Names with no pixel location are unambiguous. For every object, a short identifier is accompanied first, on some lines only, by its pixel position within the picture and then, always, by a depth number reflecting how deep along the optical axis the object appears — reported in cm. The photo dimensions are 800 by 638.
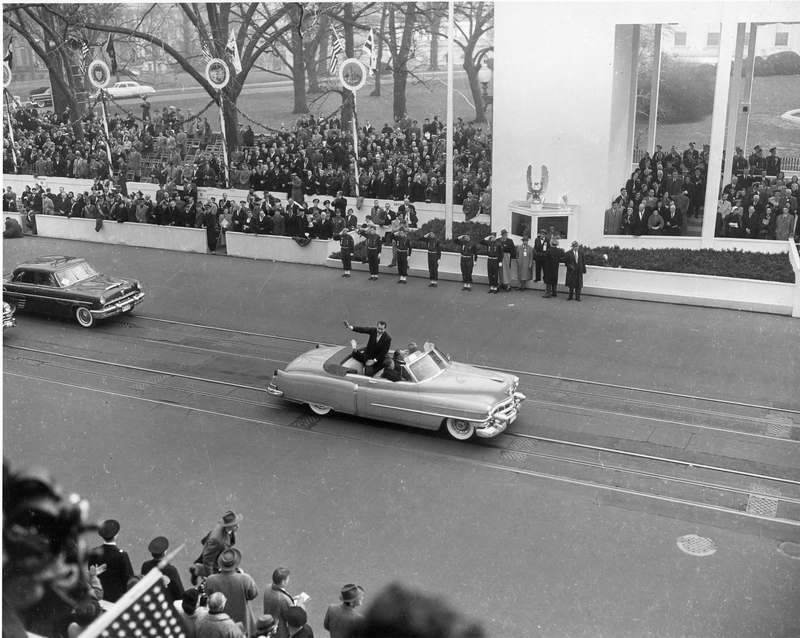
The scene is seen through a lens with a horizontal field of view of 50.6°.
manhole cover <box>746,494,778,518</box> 1021
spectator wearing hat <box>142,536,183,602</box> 721
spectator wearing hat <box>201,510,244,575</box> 812
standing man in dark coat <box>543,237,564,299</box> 1920
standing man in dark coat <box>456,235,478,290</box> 2053
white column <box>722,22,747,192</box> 2534
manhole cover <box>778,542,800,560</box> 932
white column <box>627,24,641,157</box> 2484
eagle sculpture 2112
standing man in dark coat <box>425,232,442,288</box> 2083
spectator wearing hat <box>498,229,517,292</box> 1980
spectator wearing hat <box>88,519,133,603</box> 749
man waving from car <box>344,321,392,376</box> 1274
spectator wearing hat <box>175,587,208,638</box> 627
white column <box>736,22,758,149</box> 2841
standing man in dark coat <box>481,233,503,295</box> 1977
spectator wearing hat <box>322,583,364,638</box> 684
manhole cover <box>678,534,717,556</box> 940
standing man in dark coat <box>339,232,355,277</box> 2194
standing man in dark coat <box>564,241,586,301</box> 1903
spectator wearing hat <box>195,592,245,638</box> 603
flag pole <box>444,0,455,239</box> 2098
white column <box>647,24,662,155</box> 2898
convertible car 1201
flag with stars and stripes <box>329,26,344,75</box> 2474
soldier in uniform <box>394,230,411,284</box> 2098
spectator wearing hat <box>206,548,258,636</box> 720
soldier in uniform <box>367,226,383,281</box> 2112
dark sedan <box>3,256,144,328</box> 1797
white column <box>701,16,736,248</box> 1889
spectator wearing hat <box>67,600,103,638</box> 552
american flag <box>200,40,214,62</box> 3102
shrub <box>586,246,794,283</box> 1867
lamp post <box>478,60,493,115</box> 2602
